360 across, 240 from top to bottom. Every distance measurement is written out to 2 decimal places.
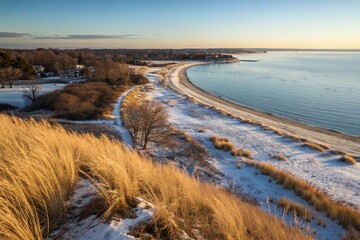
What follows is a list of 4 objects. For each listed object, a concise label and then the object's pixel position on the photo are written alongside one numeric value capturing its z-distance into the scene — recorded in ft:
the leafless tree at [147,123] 66.95
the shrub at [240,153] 67.06
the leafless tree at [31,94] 122.16
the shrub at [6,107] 114.66
